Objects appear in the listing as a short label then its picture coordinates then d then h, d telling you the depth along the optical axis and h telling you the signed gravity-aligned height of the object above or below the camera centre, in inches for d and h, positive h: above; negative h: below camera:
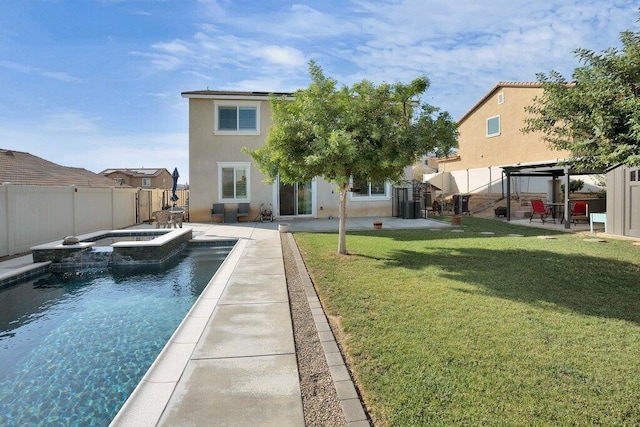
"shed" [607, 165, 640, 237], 512.1 +7.6
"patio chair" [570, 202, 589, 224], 693.9 -10.7
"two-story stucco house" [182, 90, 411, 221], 759.7 +123.7
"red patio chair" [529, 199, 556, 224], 718.5 -2.7
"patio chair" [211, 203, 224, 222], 761.0 -4.8
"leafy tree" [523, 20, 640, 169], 219.5 +66.8
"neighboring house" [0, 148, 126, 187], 652.6 +88.0
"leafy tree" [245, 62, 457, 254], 328.5 +73.3
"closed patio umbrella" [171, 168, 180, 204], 736.1 +62.2
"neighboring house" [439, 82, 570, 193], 969.5 +192.7
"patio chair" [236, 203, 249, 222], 769.1 -3.0
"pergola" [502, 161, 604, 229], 631.6 +70.0
